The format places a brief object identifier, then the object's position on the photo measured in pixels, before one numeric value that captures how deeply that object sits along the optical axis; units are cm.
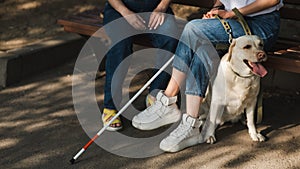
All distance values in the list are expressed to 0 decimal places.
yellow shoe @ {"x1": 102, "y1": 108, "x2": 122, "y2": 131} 405
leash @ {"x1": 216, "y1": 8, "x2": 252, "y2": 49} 371
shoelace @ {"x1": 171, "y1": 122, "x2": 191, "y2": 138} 380
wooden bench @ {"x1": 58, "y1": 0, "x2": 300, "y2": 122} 380
